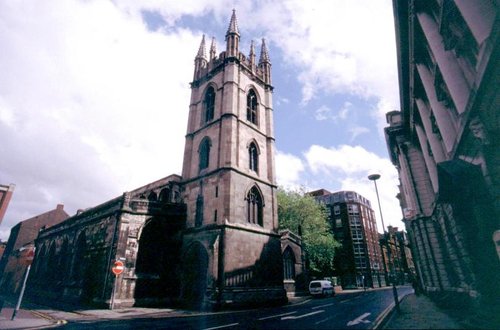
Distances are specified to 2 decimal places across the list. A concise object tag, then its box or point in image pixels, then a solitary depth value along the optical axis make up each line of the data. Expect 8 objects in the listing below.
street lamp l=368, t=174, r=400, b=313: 15.07
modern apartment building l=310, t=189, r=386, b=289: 52.88
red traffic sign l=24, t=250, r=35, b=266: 11.61
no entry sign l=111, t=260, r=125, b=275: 13.98
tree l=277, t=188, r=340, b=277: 35.41
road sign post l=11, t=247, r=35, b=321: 11.60
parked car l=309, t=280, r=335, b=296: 26.42
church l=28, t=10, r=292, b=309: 17.84
